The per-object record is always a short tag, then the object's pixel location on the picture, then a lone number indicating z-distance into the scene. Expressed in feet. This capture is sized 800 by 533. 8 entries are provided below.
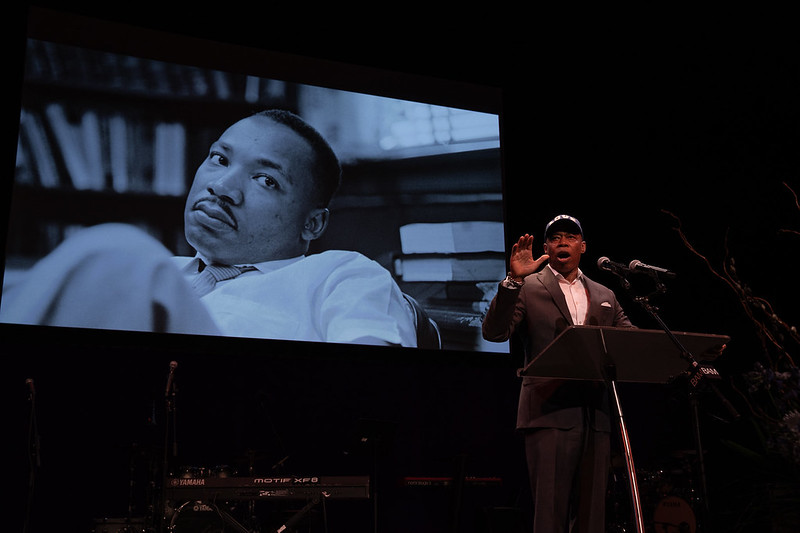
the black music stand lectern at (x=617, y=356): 7.73
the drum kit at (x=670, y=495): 19.85
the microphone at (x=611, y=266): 9.27
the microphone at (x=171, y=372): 15.83
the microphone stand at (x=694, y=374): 8.25
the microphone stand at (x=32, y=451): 15.51
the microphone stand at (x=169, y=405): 14.96
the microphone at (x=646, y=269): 9.35
